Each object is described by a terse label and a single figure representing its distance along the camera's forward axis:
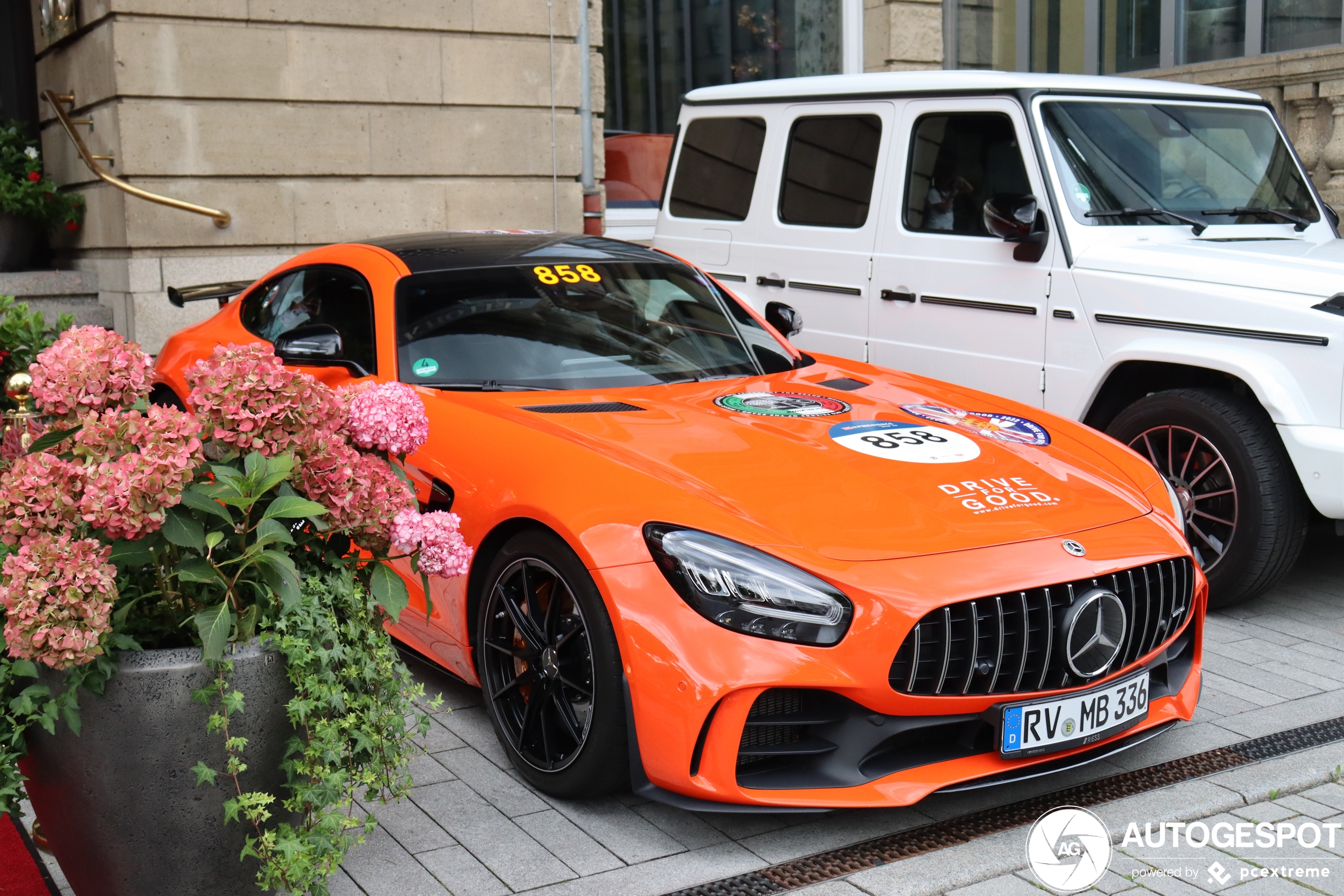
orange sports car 3.12
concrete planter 2.61
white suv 5.09
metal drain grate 3.17
